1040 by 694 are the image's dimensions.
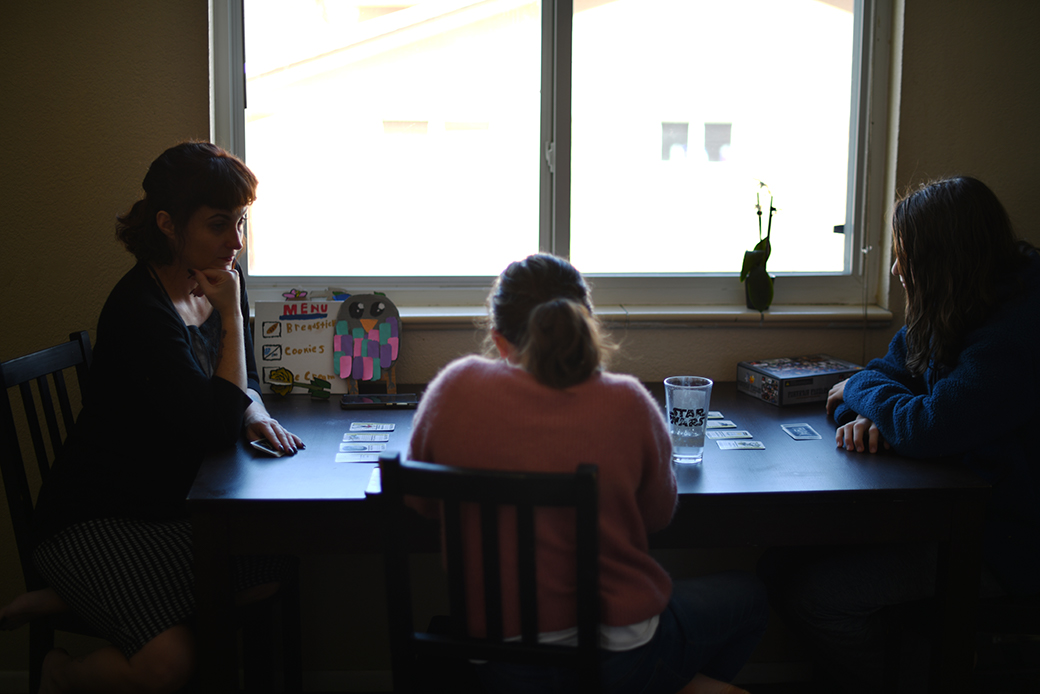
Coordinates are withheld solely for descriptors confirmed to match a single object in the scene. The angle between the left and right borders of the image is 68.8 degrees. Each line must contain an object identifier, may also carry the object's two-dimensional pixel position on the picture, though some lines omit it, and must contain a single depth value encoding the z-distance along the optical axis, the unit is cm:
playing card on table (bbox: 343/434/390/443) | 153
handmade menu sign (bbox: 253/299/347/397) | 192
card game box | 181
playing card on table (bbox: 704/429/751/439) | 155
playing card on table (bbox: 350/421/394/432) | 161
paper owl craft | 193
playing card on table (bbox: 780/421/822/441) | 155
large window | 209
